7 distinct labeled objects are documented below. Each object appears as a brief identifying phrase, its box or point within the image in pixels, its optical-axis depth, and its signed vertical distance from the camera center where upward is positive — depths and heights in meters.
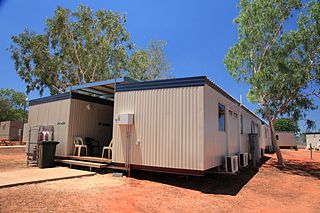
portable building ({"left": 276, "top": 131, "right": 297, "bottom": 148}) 32.03 -0.04
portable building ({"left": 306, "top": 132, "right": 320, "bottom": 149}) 29.84 +0.03
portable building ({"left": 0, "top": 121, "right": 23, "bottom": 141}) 28.41 +0.56
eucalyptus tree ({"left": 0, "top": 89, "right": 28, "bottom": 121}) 40.69 +5.33
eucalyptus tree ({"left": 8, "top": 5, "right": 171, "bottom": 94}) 19.44 +7.29
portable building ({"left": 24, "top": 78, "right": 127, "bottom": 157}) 9.40 +0.83
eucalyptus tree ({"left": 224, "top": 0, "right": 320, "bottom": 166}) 11.99 +4.47
